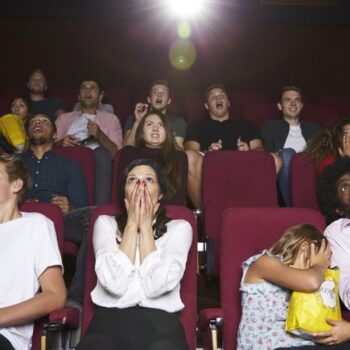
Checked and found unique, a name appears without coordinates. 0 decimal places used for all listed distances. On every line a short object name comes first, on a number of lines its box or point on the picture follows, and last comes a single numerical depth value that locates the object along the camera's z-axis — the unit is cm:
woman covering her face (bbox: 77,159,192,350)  218
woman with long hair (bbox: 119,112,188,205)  355
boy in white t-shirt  217
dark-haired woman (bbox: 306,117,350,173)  358
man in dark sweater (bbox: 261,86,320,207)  464
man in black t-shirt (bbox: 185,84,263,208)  450
